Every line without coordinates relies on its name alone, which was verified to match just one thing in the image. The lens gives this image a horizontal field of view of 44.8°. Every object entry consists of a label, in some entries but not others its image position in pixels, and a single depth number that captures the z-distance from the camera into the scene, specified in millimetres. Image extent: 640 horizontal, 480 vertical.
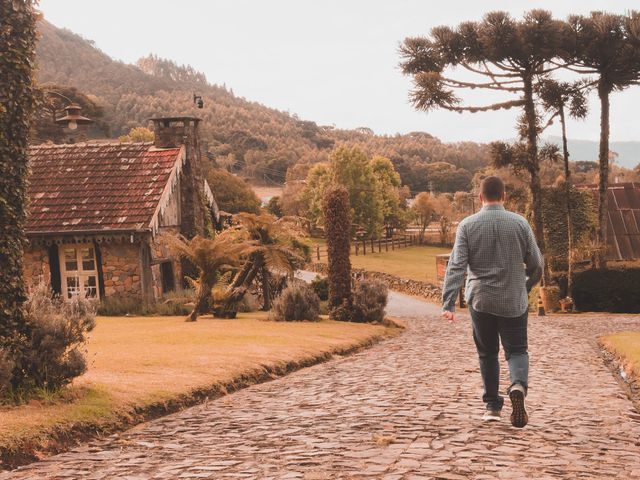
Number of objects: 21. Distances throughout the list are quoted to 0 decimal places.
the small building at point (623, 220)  35844
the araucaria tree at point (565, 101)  32031
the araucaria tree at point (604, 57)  31422
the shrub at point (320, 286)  30252
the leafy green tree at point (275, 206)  75544
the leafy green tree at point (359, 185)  64438
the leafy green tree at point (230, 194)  54406
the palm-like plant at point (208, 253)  19953
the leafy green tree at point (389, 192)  70688
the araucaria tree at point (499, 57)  31234
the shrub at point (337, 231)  22125
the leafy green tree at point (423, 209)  75562
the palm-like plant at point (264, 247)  22705
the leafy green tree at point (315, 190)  66188
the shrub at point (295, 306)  21234
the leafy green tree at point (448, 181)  119238
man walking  6879
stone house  24906
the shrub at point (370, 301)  22344
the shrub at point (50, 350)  8625
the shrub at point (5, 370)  8078
